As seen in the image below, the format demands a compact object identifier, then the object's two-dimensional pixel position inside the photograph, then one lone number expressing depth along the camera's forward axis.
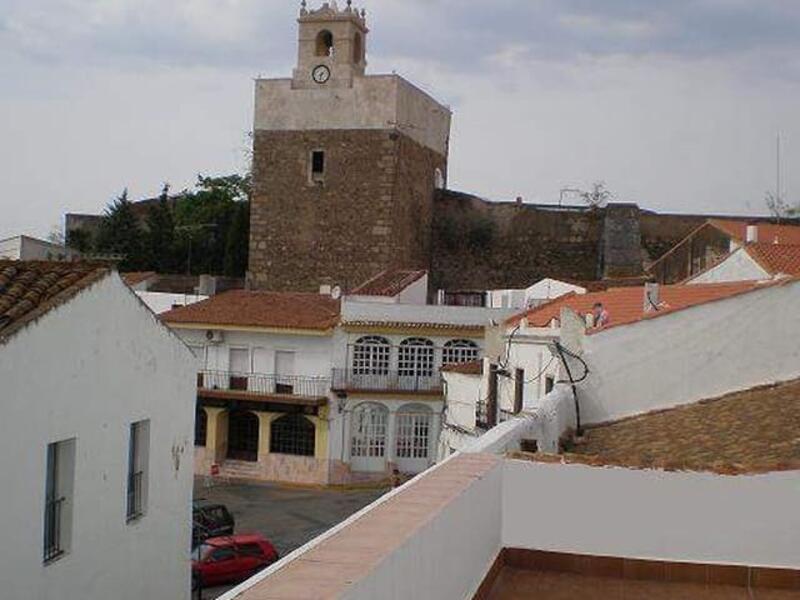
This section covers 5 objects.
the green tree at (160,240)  44.06
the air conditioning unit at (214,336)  30.06
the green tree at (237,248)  42.88
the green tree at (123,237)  43.50
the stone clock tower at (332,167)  34.47
